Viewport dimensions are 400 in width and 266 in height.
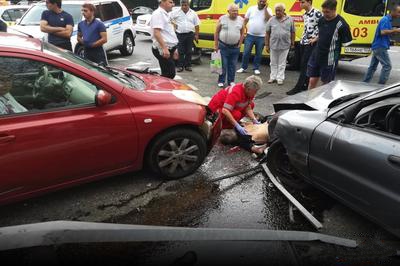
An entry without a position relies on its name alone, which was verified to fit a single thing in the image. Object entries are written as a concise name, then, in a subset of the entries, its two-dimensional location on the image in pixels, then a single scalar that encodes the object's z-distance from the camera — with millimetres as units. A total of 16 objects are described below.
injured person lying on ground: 4211
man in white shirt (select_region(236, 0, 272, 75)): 7285
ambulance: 7289
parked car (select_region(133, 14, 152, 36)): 12688
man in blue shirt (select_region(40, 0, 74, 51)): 5684
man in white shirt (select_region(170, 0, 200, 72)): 8133
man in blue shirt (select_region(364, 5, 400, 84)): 5910
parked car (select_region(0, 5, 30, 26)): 11546
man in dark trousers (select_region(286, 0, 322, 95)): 6145
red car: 2566
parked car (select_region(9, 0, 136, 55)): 8227
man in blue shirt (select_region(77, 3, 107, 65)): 5367
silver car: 2207
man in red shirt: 4074
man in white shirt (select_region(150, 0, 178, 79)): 5152
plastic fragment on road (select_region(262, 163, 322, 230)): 2807
